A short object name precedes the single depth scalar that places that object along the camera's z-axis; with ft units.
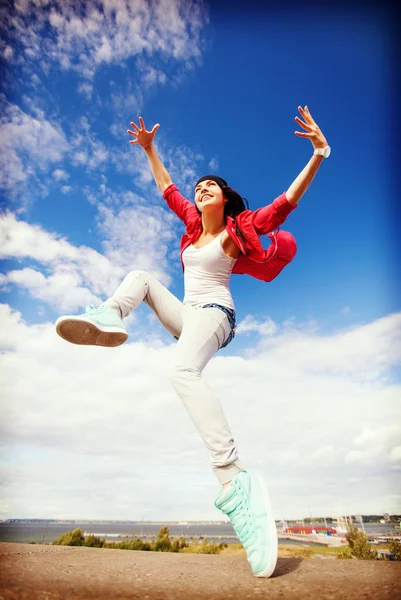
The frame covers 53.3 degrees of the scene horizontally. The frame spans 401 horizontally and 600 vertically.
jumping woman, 4.79
